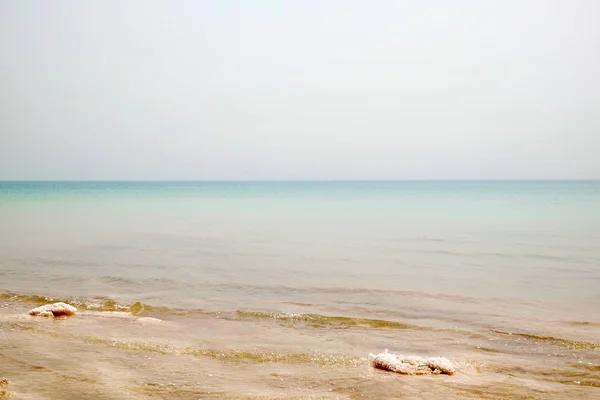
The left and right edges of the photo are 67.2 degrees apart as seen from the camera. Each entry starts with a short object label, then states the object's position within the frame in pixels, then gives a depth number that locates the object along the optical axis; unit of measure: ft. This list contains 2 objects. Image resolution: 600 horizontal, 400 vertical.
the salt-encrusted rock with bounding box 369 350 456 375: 19.31
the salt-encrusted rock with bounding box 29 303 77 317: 27.78
